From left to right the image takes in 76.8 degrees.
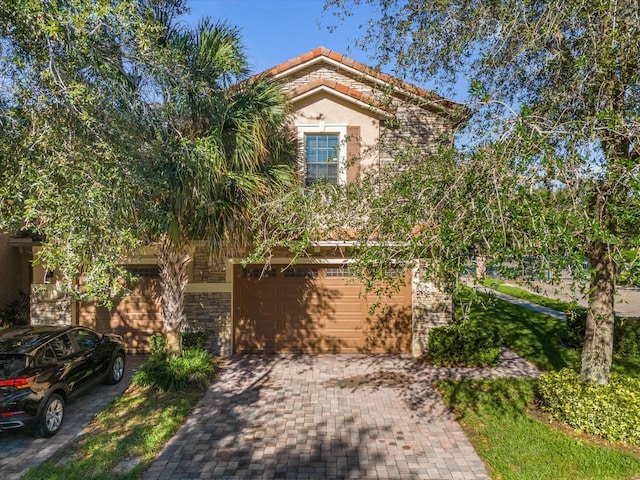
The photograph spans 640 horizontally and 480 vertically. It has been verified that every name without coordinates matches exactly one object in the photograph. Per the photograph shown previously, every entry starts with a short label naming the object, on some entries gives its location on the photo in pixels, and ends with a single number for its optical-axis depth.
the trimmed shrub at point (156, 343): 10.33
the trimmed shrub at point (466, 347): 10.30
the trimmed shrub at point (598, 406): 6.29
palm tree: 7.07
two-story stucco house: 11.14
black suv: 6.36
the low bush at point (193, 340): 10.54
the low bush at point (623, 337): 11.46
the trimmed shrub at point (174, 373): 8.55
